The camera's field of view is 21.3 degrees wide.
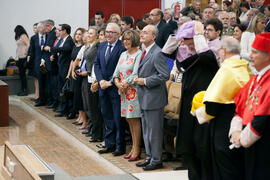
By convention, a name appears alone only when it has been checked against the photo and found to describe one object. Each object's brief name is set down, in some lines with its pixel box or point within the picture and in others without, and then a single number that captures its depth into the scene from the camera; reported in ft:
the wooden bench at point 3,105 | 40.68
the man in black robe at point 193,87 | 20.45
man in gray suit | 28.31
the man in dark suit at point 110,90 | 32.07
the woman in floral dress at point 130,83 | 29.93
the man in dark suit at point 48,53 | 48.05
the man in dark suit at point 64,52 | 44.07
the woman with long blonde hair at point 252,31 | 30.14
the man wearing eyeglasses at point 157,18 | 40.79
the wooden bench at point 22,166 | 15.99
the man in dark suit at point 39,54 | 49.71
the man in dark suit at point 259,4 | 45.70
